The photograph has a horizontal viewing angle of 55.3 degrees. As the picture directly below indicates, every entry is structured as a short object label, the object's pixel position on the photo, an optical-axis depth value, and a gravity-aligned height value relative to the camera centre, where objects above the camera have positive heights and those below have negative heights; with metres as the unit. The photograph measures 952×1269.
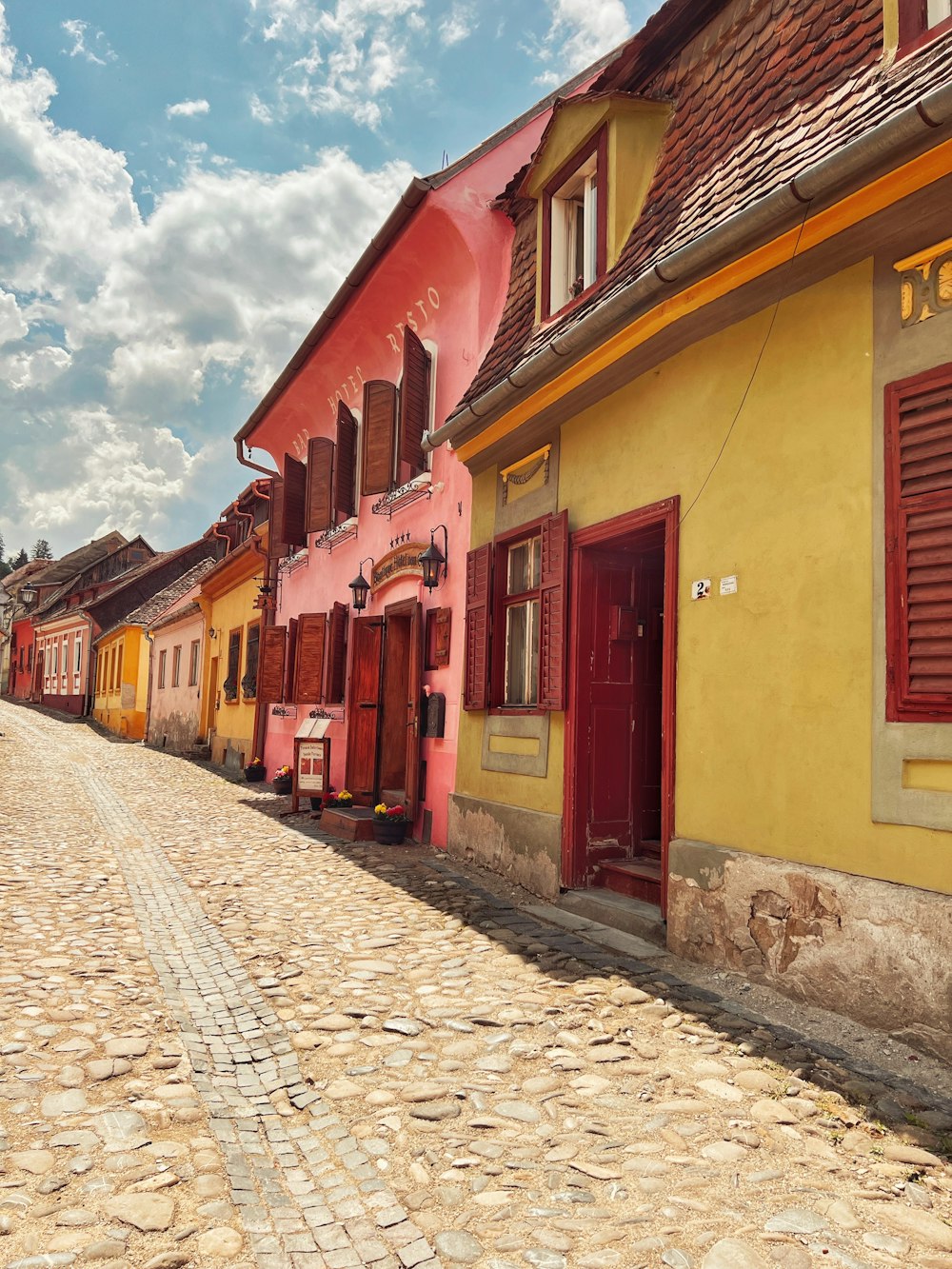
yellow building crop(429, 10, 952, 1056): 3.71 +1.00
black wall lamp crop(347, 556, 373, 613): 10.70 +1.14
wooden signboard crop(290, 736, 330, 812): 10.92 -1.01
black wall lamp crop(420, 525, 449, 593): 8.70 +1.20
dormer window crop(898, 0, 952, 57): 4.06 +3.07
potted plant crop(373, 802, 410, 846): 8.95 -1.35
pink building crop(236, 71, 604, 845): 8.48 +2.34
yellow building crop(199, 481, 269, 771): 16.08 +1.03
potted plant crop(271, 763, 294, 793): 13.22 -1.43
